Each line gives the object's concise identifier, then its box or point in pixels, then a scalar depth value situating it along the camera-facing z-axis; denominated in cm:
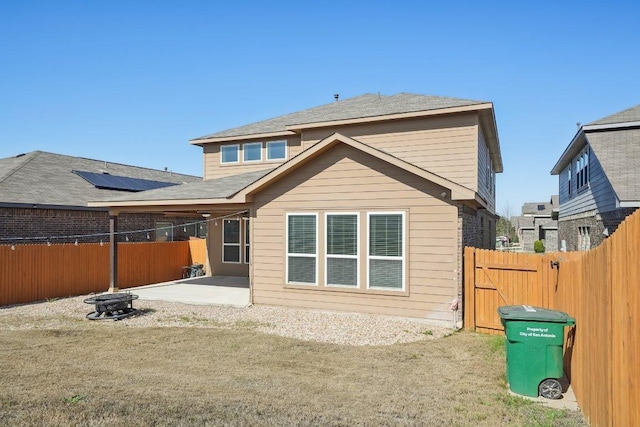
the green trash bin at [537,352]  564
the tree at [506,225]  6450
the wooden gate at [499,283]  889
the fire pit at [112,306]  1056
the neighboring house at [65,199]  1537
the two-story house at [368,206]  989
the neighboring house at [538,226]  3428
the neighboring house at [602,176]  1262
